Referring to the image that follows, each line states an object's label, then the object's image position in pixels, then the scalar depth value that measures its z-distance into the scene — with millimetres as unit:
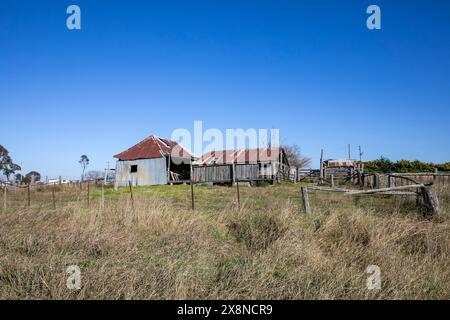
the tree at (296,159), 55366
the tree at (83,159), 67994
